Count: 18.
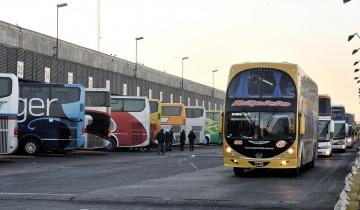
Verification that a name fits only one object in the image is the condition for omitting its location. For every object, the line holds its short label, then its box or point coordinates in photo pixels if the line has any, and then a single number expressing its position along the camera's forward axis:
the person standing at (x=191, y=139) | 51.59
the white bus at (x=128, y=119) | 44.75
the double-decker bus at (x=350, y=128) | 61.79
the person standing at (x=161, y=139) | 42.60
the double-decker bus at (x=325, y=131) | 37.59
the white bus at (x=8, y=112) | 27.58
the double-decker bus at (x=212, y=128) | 68.06
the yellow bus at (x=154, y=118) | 48.25
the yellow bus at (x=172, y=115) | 54.22
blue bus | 34.50
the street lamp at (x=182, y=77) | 88.44
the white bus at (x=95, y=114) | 39.47
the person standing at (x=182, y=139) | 50.50
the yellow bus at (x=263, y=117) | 21.38
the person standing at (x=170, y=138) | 47.68
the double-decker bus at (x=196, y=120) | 60.44
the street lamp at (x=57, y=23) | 50.52
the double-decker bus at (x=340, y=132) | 48.41
